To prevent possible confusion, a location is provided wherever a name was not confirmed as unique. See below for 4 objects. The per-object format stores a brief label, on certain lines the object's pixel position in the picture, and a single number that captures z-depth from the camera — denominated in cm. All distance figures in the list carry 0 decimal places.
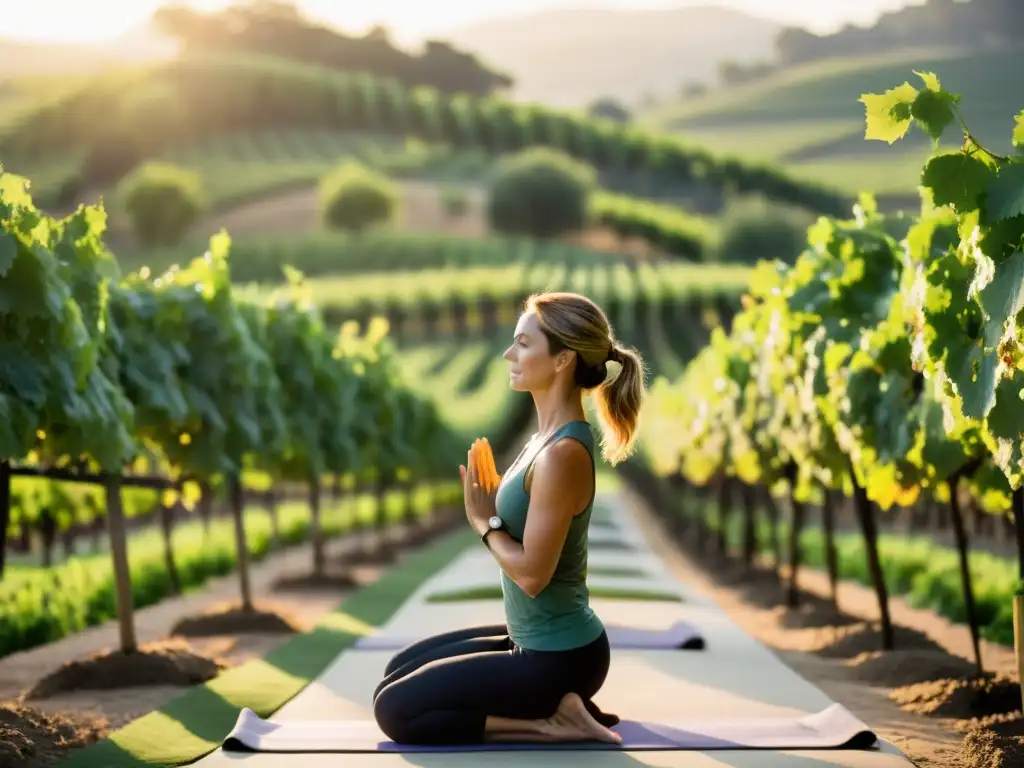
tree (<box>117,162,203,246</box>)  12006
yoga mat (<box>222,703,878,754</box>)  684
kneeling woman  661
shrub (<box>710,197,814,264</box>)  11869
